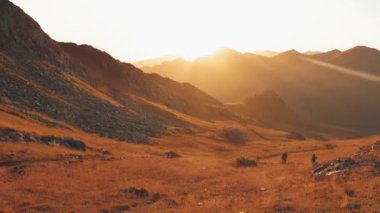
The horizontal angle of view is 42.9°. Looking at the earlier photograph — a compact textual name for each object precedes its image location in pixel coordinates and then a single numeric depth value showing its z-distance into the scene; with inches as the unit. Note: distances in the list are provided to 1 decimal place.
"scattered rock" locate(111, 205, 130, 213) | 1227.9
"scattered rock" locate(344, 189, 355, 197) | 1062.0
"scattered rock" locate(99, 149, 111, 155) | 2349.5
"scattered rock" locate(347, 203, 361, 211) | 959.6
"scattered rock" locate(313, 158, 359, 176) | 1389.0
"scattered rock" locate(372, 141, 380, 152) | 1767.2
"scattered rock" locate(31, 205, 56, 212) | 1184.2
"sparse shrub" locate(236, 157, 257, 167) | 2453.7
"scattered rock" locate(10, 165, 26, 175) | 1594.0
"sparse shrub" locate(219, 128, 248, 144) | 4480.1
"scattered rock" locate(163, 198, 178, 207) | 1320.1
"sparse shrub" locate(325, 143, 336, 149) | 4112.2
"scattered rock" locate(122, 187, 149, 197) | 1435.3
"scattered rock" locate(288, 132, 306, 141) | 5940.0
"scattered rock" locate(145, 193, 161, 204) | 1359.5
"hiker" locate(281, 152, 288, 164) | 2571.4
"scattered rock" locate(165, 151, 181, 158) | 2660.7
